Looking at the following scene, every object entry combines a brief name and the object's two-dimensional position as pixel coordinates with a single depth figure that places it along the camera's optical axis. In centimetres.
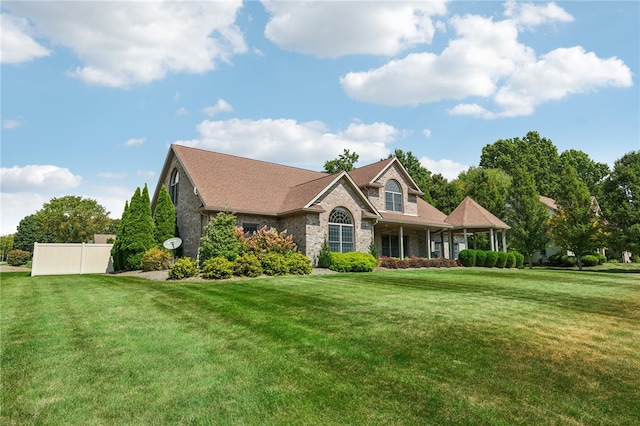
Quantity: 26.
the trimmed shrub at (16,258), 5616
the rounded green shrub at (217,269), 1595
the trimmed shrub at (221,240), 1772
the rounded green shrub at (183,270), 1609
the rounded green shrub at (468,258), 2691
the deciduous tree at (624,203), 2678
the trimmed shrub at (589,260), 3672
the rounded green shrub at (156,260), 2062
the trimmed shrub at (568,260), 3697
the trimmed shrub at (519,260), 2920
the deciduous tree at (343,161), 4259
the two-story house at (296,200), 2136
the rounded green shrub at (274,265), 1755
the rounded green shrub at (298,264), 1816
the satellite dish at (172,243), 2109
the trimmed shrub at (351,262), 1995
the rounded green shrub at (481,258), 2706
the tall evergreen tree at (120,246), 2273
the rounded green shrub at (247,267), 1680
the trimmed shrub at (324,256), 2058
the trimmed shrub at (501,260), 2747
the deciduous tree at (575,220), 2920
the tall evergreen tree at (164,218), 2278
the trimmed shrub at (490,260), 2716
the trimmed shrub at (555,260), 3762
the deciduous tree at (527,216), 3228
